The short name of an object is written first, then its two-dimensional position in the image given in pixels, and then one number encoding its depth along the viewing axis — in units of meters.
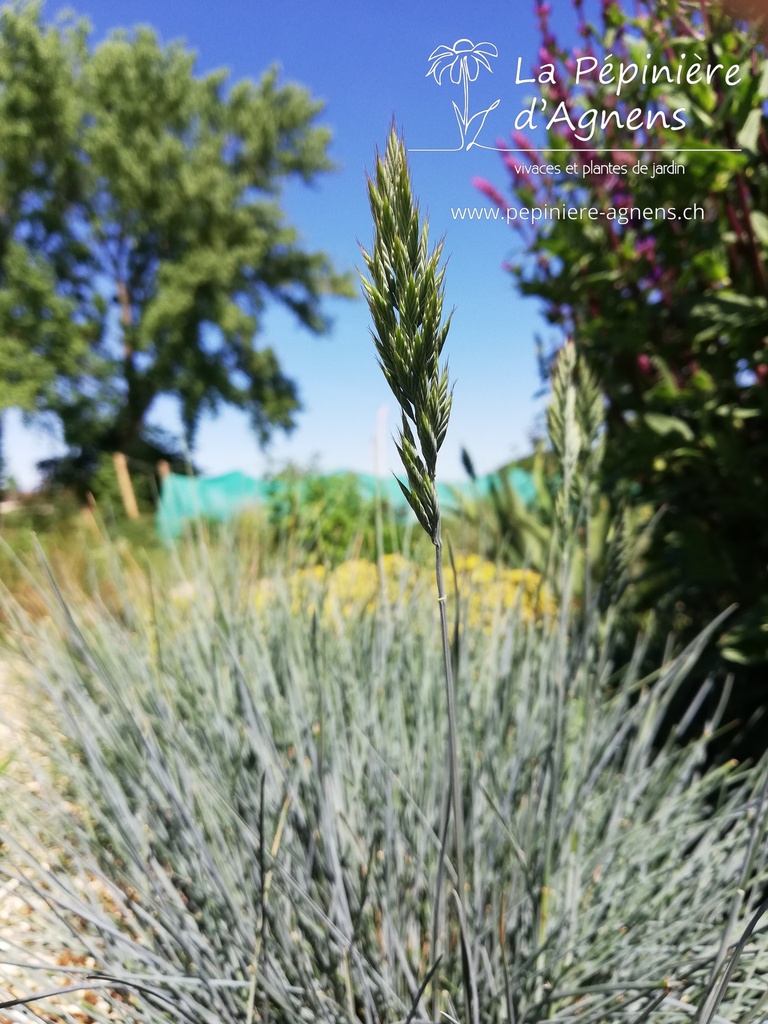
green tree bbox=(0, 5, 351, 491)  17.72
